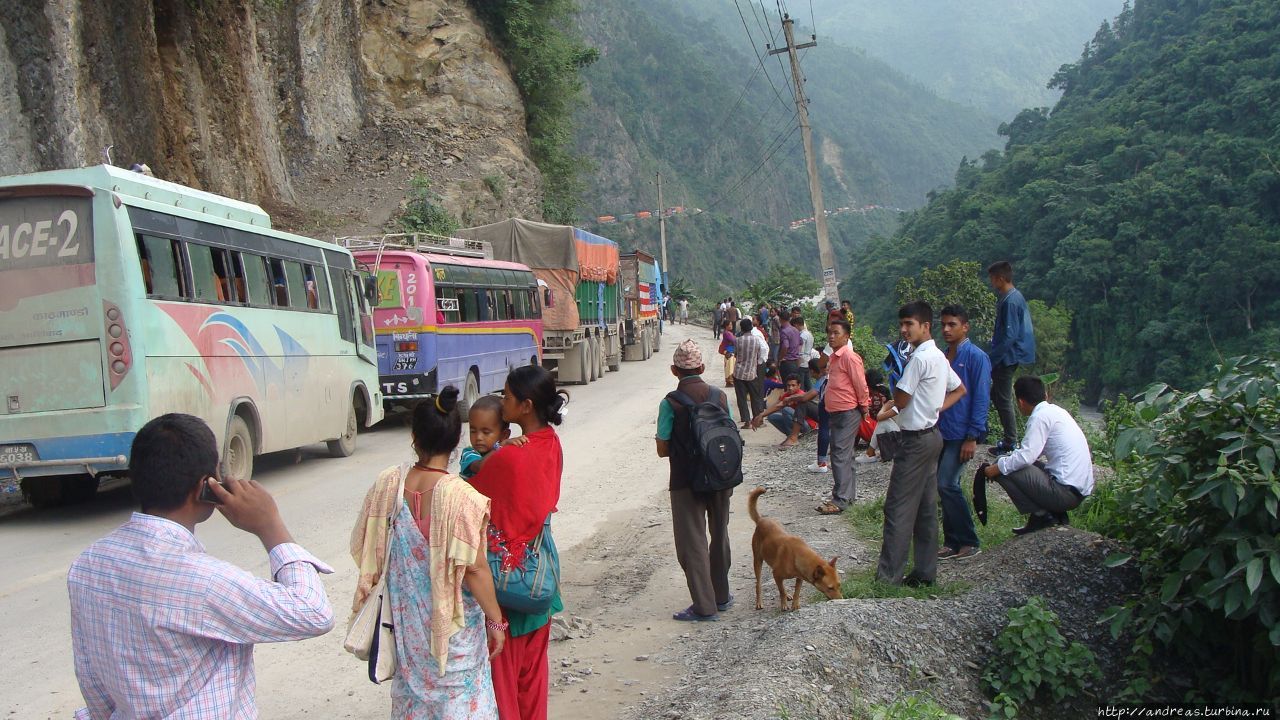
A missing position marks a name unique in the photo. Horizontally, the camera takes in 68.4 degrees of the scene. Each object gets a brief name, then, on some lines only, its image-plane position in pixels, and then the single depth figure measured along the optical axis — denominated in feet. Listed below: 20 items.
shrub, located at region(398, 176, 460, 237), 94.79
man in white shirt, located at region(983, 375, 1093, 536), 21.39
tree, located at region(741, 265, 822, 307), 163.98
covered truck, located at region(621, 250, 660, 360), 106.42
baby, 12.25
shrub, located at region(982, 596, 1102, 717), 17.17
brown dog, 19.39
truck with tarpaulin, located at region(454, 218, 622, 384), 75.87
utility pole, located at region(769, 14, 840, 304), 67.21
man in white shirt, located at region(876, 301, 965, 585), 19.70
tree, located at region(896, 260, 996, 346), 77.61
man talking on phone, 7.49
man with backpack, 18.62
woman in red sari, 11.66
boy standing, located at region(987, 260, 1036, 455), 27.63
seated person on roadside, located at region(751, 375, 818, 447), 43.60
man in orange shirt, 28.99
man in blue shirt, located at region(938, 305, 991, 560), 21.65
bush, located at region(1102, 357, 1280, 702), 15.47
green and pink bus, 27.32
